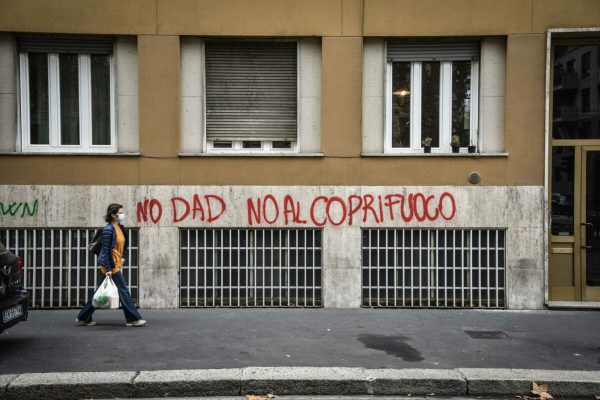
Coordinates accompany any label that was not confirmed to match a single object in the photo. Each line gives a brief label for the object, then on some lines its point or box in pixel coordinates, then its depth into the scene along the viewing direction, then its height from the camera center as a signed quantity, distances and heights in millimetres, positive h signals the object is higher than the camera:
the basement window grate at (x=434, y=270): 9938 -1287
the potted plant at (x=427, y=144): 10109 +771
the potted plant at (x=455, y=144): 10078 +766
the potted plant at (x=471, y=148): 10008 +695
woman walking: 8227 -950
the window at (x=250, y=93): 10078 +1603
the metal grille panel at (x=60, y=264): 9875 -1193
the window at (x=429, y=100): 10141 +1503
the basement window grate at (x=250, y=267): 9953 -1242
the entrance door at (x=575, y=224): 9961 -543
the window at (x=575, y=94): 9984 +1567
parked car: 6794 -1177
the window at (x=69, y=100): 10086 +1499
